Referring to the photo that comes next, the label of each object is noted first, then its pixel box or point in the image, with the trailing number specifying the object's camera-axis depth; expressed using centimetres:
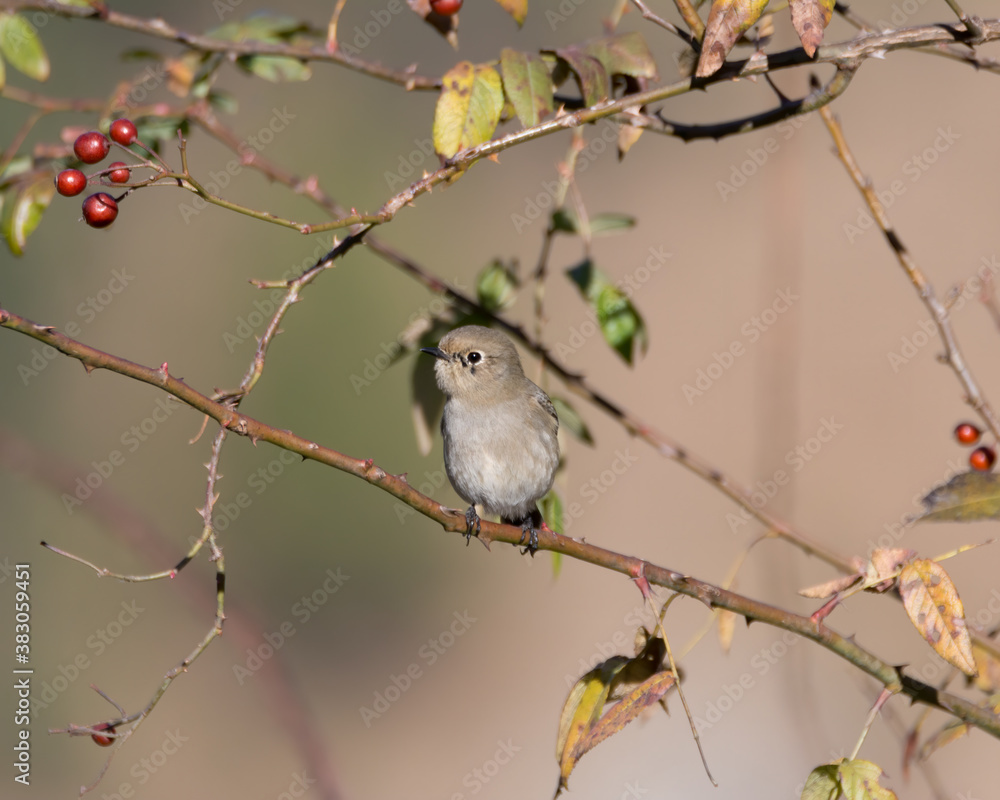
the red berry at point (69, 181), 441
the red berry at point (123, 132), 479
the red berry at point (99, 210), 449
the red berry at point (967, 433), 610
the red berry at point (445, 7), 557
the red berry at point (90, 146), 466
